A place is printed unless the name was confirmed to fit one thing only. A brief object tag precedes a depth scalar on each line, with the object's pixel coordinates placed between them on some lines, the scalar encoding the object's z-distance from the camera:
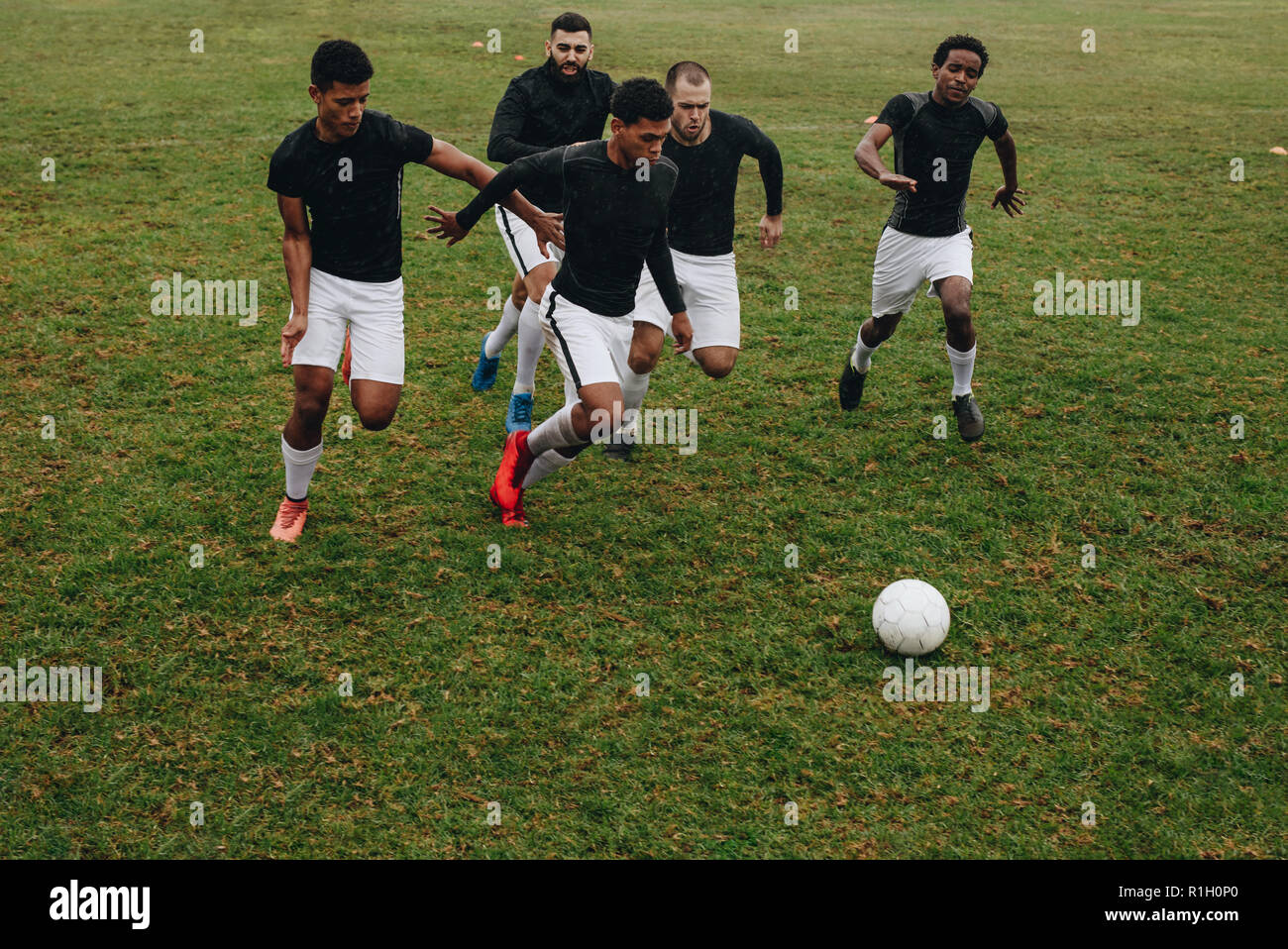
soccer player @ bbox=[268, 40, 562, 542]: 5.82
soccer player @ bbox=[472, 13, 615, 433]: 7.30
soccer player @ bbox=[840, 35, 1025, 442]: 7.44
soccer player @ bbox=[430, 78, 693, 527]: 6.04
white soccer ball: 5.44
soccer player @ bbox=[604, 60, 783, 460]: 7.01
